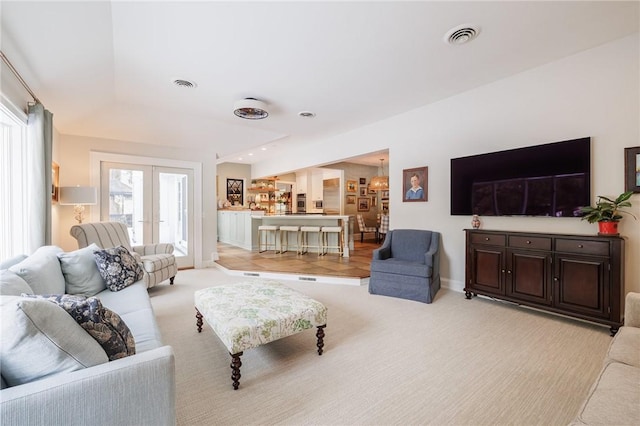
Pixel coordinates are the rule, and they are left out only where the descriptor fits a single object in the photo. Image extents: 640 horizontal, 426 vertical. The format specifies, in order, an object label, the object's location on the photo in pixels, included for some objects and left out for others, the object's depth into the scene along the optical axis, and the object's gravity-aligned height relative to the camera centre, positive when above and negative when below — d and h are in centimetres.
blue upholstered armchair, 354 -73
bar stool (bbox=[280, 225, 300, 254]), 662 -64
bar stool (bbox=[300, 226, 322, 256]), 637 -62
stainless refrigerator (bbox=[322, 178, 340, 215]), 971 +52
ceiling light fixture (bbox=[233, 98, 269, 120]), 364 +139
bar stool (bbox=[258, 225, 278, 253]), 718 -68
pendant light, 762 +78
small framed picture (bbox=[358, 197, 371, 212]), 959 +25
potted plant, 255 -2
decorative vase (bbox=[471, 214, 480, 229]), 362 -14
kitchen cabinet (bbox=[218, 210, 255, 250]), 754 -49
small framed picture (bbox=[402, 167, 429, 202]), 432 +44
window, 256 +23
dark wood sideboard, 252 -64
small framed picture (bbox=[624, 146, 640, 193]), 255 +39
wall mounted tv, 287 +35
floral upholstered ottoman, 186 -79
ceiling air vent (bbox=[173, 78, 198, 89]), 323 +153
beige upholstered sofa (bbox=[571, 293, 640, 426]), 97 -73
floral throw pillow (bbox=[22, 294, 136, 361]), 117 -49
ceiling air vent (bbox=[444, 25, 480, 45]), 240 +159
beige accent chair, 351 -56
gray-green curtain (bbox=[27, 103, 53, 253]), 262 +34
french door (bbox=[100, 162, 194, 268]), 505 +17
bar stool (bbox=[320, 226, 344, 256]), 622 -62
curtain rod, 203 +112
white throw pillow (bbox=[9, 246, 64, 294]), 176 -41
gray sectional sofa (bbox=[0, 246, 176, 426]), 89 -61
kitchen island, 634 -27
